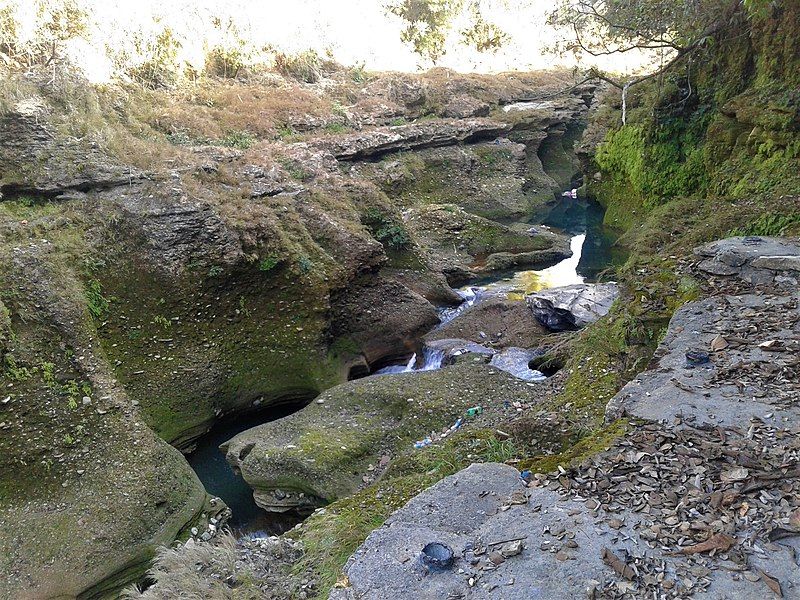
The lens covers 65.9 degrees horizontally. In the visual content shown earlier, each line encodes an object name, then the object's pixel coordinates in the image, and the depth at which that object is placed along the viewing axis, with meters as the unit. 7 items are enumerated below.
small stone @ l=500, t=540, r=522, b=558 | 3.86
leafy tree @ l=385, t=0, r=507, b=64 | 36.62
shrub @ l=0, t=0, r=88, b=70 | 16.48
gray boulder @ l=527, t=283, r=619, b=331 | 13.24
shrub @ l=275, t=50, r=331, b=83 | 28.19
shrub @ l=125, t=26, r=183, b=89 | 20.92
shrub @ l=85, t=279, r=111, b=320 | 11.04
